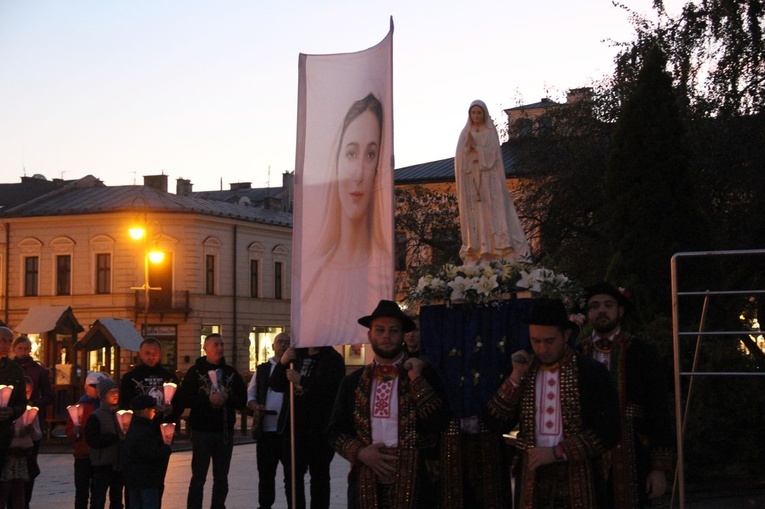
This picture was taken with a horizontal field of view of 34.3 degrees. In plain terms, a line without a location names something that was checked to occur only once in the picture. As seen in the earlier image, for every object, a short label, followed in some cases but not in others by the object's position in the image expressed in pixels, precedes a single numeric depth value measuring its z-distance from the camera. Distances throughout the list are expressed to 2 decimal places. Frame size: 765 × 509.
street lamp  34.12
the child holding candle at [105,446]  11.67
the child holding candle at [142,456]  10.87
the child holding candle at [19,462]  11.78
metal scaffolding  8.77
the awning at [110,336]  31.56
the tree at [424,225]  33.53
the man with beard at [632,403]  7.59
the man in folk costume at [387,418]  7.34
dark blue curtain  8.61
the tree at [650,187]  18.08
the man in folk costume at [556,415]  6.71
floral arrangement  8.73
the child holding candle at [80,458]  12.22
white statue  10.71
